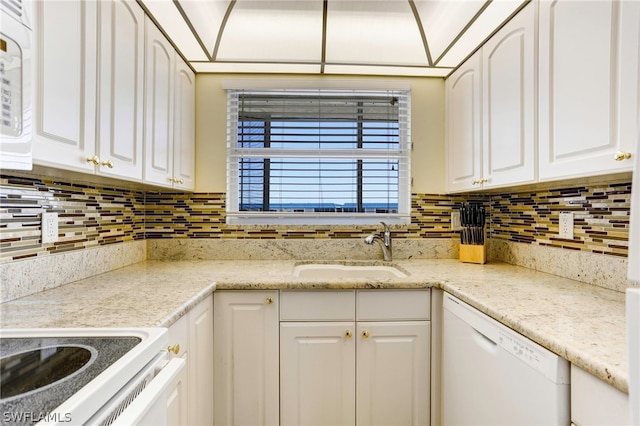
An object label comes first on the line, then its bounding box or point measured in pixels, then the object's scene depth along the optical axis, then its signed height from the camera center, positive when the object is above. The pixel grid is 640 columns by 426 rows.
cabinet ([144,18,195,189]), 1.46 +0.51
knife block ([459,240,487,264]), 1.87 -0.23
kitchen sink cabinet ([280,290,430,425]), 1.48 -0.68
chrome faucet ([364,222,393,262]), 1.99 -0.18
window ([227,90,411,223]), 2.13 +0.39
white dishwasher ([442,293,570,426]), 0.79 -0.50
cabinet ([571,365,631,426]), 0.64 -0.41
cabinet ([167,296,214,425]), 1.08 -0.62
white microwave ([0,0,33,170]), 0.69 +0.30
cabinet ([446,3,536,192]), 1.33 +0.52
